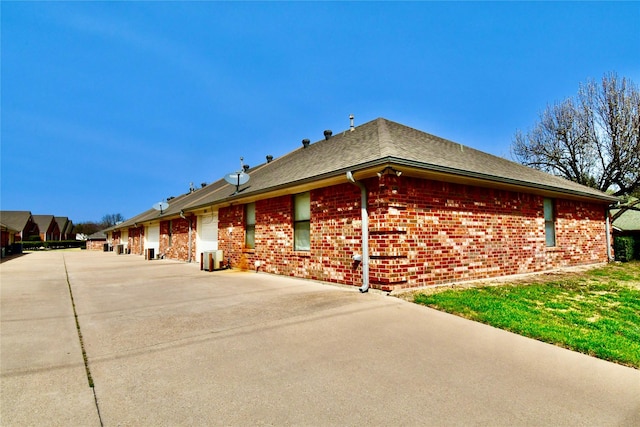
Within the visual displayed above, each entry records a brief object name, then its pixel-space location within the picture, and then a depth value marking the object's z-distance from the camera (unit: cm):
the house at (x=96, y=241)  4675
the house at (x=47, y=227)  6278
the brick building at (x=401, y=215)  662
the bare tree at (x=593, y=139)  1931
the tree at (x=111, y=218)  10030
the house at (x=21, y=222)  4934
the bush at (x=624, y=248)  1390
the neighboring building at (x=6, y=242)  2646
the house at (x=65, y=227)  7431
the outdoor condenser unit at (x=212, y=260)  1141
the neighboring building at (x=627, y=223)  1939
